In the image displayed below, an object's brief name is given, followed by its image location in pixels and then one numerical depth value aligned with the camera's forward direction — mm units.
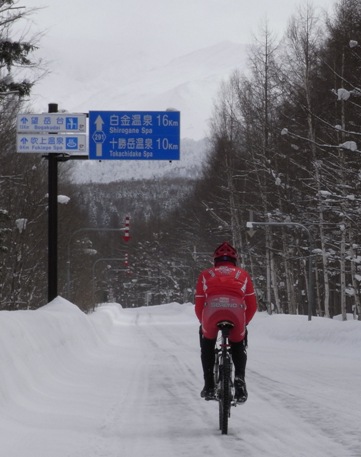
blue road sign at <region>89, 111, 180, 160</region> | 42548
